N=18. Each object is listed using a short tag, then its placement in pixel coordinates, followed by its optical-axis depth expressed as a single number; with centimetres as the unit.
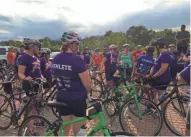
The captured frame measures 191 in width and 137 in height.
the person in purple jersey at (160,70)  496
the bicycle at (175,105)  440
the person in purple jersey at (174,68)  684
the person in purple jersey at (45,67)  638
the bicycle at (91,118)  280
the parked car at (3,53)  2106
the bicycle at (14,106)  420
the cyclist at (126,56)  781
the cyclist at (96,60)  1137
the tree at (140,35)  7698
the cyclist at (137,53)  916
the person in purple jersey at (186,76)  328
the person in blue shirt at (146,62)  577
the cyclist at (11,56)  1260
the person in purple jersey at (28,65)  417
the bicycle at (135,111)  445
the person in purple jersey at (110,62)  779
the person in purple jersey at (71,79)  295
